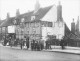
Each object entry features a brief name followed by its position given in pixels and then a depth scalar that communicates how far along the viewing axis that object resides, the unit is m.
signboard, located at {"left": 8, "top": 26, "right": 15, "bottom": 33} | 42.40
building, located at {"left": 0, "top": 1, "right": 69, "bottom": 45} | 31.88
